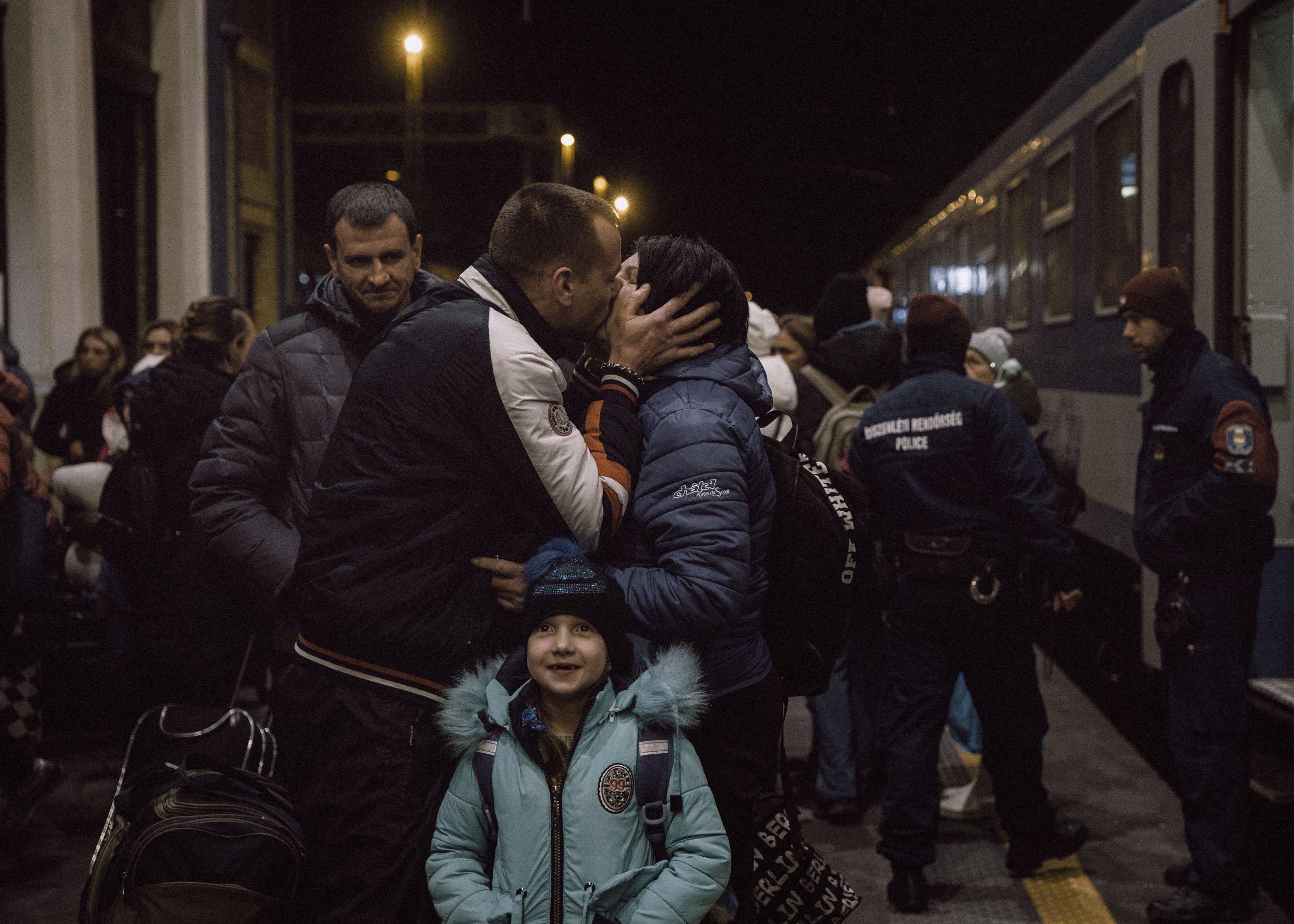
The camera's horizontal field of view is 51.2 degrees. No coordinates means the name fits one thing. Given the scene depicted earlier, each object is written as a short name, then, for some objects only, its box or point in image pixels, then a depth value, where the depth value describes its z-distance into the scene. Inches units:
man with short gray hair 136.1
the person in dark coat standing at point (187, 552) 197.3
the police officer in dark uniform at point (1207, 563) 166.4
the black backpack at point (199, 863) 102.8
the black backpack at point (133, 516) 203.0
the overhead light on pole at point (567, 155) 1589.6
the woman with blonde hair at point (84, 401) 302.4
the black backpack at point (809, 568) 112.5
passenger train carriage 195.0
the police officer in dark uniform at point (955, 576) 176.1
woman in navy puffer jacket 102.0
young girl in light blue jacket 97.9
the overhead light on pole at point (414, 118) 802.2
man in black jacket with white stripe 99.8
